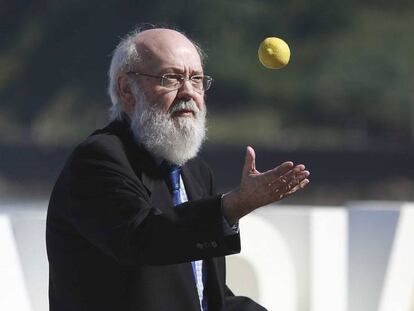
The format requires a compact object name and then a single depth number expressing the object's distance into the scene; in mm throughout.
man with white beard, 6332
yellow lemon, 7172
